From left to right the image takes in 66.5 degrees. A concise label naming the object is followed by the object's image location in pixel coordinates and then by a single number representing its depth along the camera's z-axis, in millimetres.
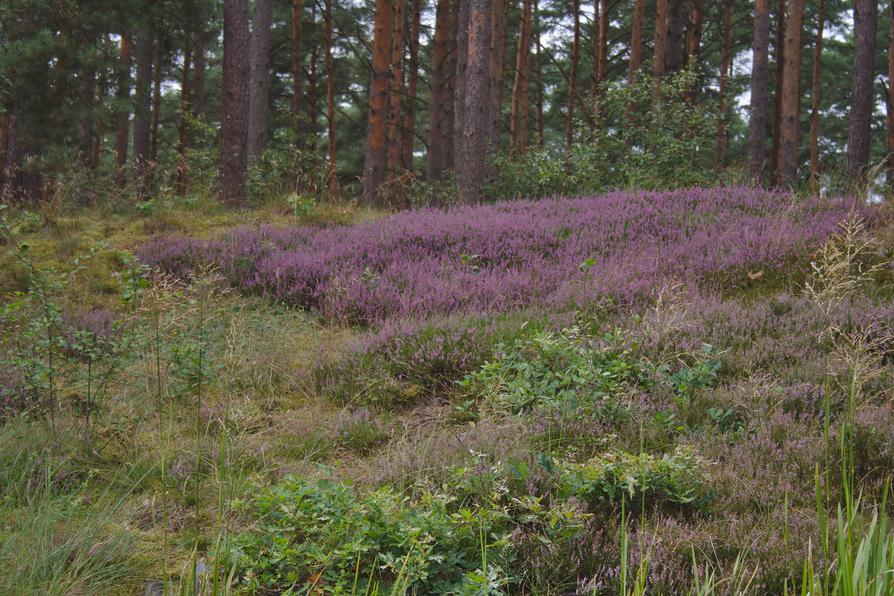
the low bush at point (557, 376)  4492
